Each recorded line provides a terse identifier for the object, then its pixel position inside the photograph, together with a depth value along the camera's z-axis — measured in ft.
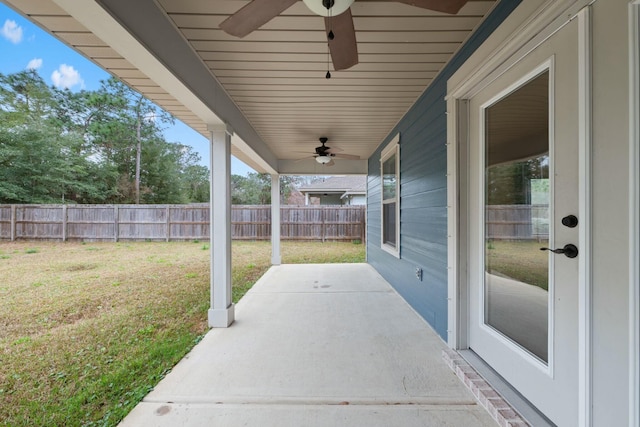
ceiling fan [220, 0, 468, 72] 4.20
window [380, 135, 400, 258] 12.67
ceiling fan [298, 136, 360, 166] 15.59
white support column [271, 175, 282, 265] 21.09
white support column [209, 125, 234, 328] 9.34
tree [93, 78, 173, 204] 46.73
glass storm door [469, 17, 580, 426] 4.18
